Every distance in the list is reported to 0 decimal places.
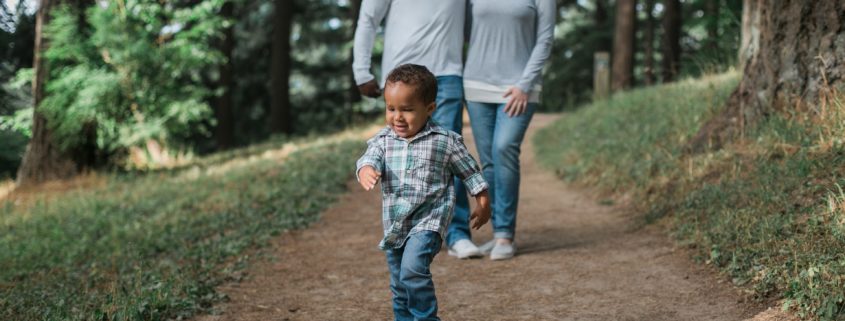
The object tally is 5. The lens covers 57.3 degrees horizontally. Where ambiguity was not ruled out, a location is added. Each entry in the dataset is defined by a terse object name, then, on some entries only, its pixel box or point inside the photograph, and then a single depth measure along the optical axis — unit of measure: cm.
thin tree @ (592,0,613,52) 2305
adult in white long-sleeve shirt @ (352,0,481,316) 493
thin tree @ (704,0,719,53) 1454
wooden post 1672
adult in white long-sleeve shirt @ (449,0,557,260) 505
